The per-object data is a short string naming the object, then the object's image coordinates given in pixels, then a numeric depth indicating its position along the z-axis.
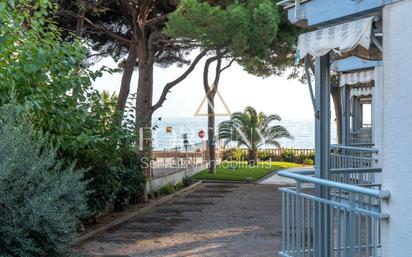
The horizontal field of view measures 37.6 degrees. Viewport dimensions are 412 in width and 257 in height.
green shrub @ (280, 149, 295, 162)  29.79
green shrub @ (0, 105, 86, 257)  5.57
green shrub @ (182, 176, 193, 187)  19.78
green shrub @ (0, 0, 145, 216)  8.30
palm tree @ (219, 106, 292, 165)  25.89
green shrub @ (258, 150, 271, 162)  29.73
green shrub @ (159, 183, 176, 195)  17.52
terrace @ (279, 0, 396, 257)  5.07
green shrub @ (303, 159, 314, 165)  28.34
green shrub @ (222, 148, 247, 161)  27.36
